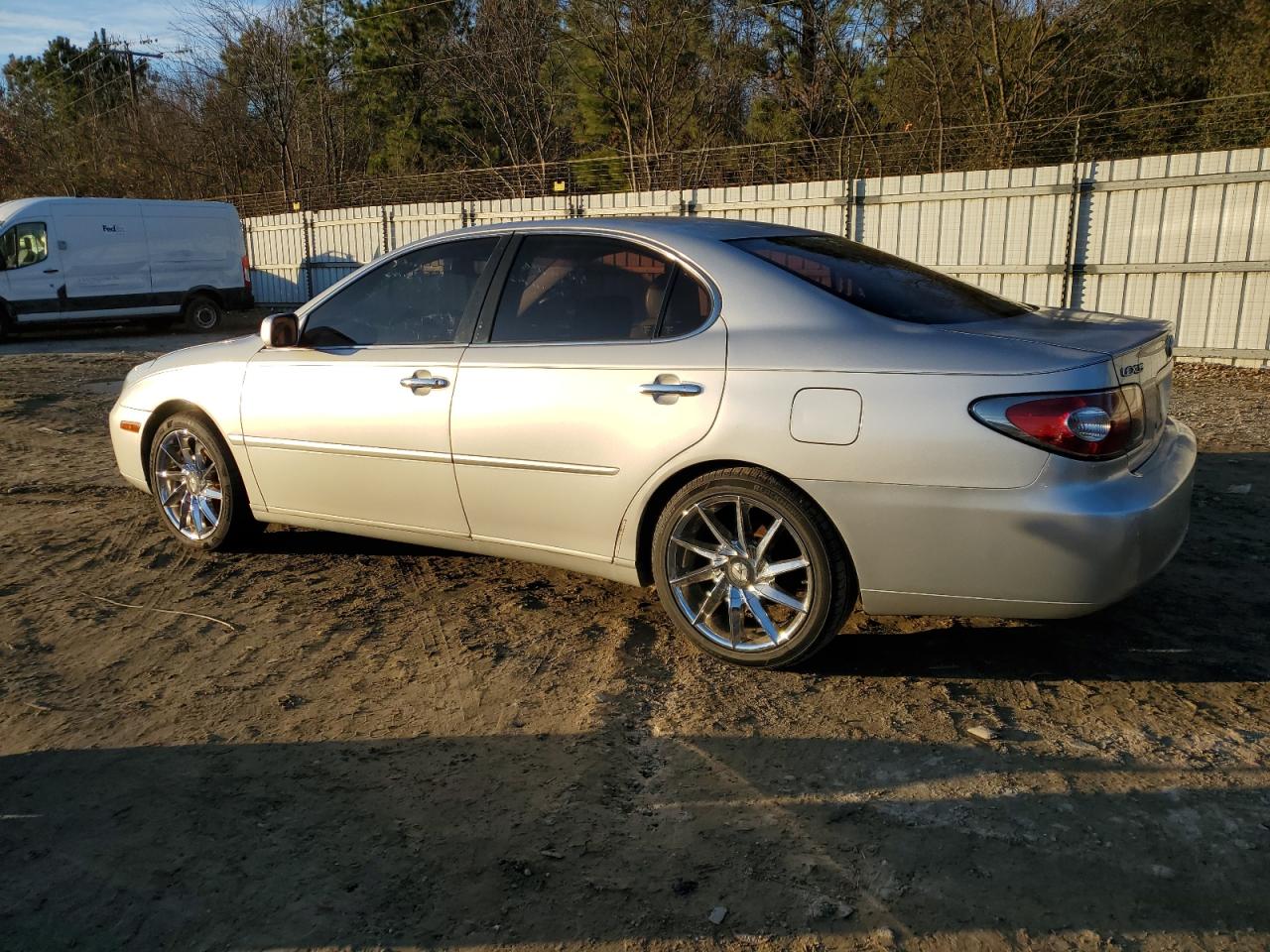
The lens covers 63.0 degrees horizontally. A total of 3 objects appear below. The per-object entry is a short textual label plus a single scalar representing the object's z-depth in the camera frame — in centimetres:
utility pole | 3632
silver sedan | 316
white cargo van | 1659
